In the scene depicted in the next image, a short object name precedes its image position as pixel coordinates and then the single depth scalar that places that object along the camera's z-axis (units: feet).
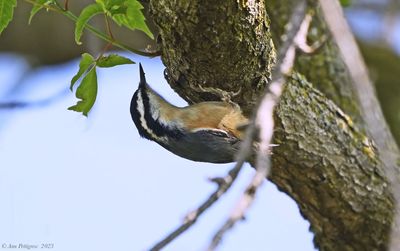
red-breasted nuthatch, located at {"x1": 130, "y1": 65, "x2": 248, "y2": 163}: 24.49
